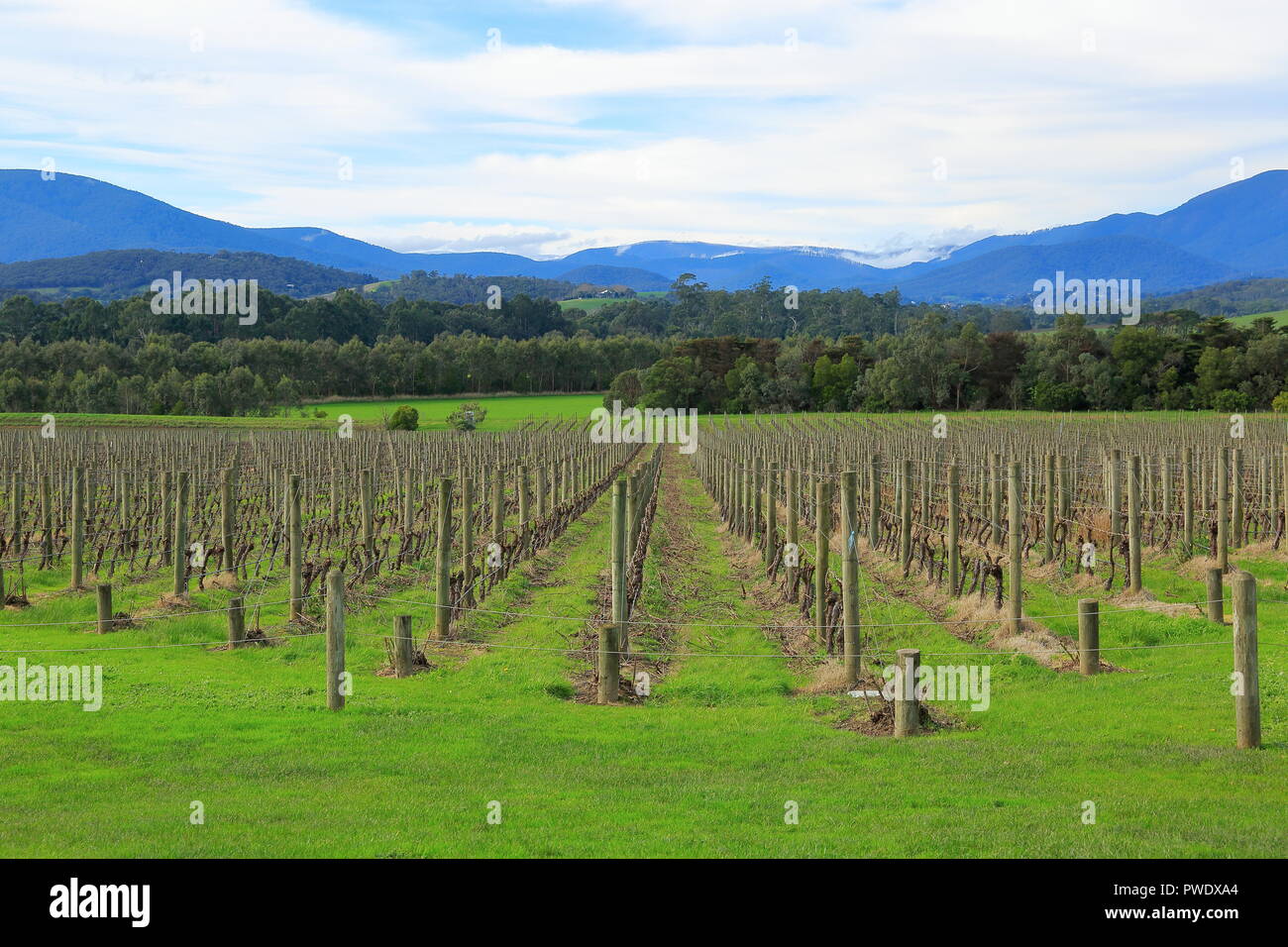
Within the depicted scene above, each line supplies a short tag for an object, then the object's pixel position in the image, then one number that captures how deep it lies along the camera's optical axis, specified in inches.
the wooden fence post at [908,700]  306.3
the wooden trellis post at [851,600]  373.7
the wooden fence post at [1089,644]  374.6
